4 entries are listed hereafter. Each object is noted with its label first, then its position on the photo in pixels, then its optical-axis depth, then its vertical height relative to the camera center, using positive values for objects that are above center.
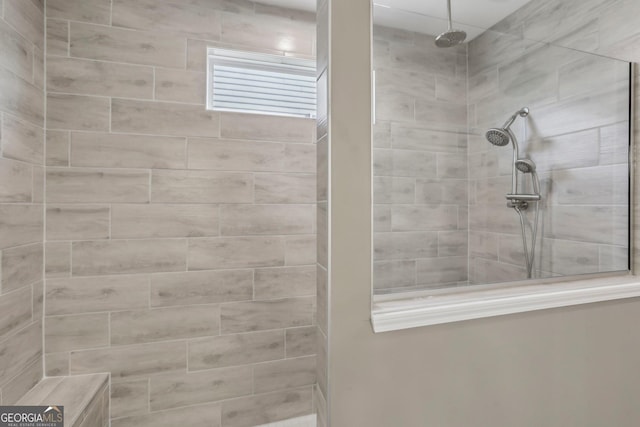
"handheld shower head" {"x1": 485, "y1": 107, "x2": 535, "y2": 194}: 1.41 +0.37
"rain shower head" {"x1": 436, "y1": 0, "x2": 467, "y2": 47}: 1.37 +0.81
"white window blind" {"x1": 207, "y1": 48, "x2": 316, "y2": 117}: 1.91 +0.88
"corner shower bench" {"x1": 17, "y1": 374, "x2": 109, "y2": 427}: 1.38 -0.85
